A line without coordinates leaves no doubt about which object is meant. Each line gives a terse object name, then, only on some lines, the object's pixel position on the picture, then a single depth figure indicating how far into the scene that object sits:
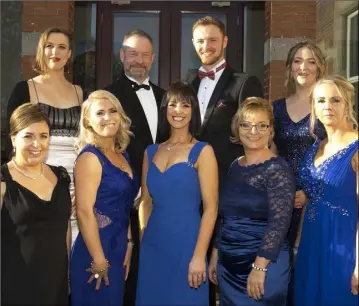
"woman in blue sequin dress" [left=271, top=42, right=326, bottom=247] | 4.35
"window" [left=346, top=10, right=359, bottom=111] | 6.48
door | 8.52
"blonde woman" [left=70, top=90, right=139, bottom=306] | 3.64
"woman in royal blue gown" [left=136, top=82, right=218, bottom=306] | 3.70
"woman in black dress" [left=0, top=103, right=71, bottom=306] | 3.36
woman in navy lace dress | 3.54
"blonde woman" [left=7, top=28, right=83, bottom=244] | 4.43
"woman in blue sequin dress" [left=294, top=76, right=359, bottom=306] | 3.51
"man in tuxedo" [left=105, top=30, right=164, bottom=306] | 4.54
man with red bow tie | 4.41
